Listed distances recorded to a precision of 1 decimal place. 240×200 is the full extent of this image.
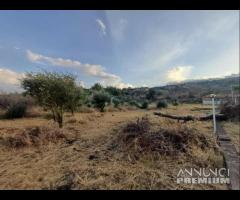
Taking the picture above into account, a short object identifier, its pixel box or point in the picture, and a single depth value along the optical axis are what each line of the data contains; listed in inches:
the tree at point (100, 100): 403.9
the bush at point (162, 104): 444.3
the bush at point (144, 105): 450.3
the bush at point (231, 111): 218.3
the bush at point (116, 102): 485.4
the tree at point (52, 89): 188.9
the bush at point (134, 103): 485.2
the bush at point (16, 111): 300.5
